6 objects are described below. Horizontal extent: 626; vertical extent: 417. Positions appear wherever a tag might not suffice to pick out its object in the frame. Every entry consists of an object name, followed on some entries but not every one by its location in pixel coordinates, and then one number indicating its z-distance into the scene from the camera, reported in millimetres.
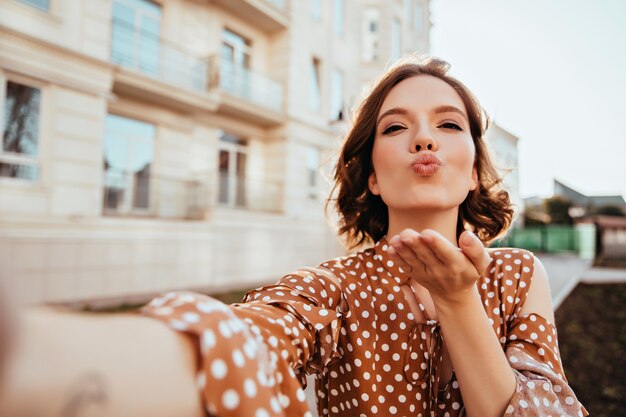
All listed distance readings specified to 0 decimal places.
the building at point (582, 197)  60219
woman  548
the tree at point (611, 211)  38656
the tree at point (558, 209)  32656
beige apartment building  7621
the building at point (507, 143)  38156
